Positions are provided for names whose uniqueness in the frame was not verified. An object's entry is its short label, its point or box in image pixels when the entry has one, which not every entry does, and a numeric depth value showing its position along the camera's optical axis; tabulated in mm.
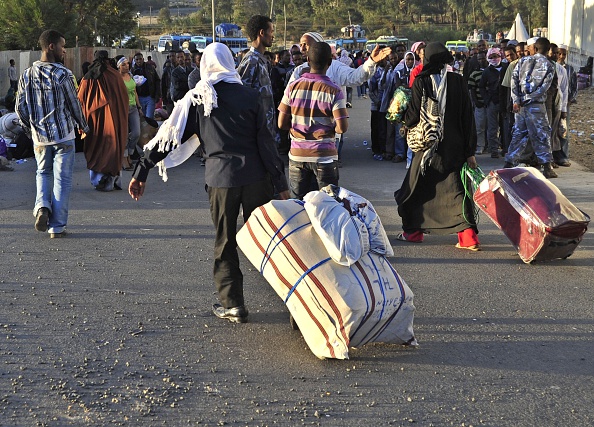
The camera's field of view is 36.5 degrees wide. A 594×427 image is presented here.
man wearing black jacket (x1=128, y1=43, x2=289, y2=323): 5852
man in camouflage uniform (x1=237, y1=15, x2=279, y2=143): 8172
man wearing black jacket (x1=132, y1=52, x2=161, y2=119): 17453
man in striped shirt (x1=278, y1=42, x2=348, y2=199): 7168
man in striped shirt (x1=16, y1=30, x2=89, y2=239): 8797
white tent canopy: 27728
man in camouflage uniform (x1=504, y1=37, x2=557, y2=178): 11922
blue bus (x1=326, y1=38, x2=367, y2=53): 64938
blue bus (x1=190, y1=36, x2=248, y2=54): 70125
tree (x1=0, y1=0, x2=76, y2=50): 42250
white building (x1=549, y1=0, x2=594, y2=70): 42062
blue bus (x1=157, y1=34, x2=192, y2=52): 67475
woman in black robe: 8086
